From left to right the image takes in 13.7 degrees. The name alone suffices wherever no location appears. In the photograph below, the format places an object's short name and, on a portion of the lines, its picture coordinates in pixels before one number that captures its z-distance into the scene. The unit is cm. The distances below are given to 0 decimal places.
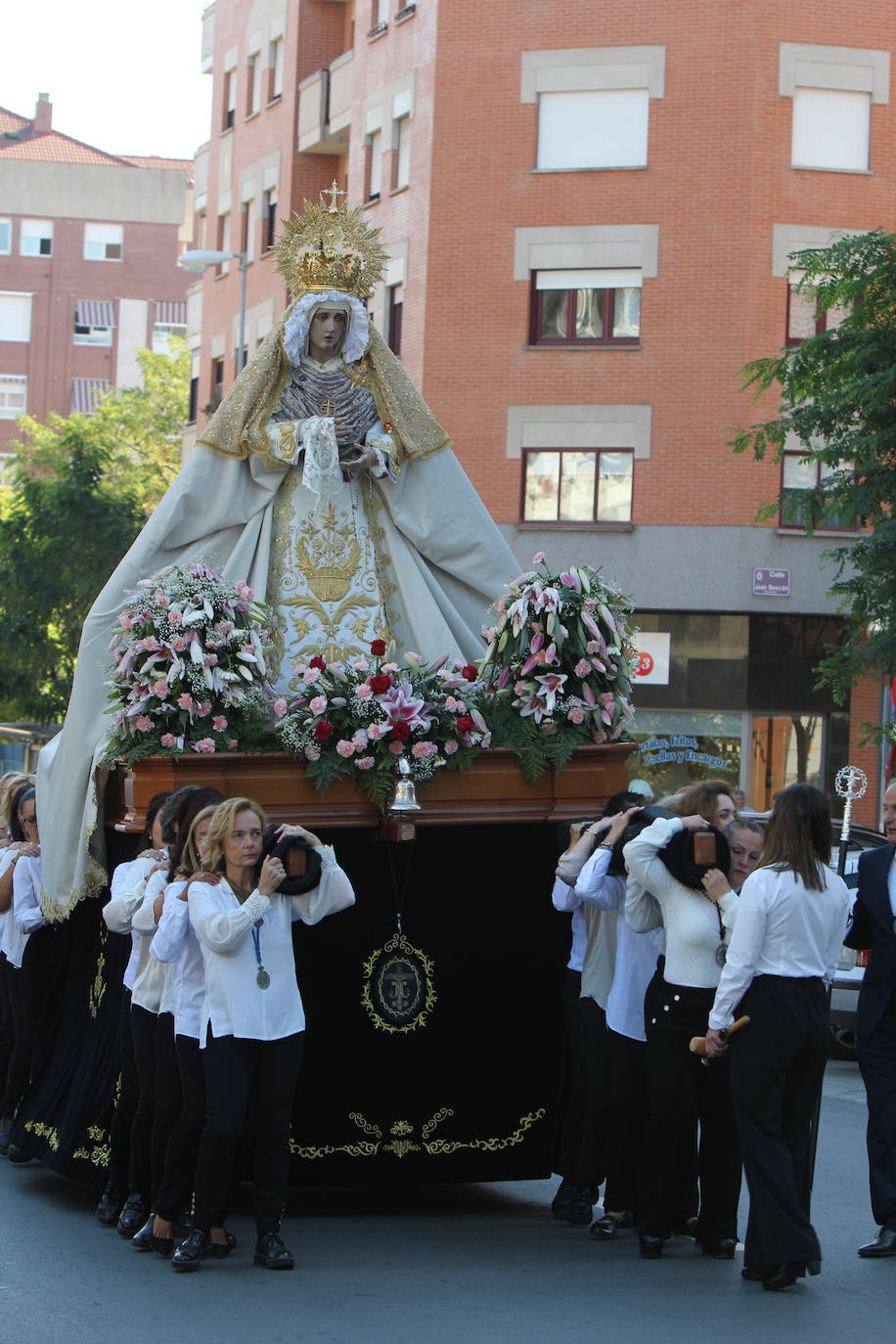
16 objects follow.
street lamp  5696
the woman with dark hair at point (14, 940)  1773
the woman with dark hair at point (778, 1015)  1298
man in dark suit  1438
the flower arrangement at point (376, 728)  1498
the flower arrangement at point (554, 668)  1558
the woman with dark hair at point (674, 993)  1361
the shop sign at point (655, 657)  5329
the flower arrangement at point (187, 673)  1482
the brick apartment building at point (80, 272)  12406
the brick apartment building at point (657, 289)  5241
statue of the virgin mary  1701
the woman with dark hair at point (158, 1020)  1384
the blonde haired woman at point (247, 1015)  1309
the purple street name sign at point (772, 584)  5202
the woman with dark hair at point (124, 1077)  1453
